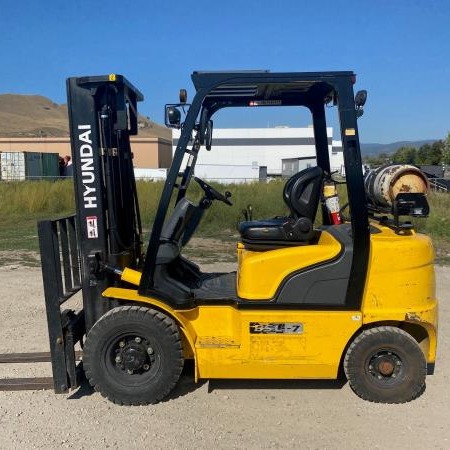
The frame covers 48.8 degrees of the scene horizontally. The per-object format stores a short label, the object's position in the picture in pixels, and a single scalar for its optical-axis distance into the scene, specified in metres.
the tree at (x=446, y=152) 60.25
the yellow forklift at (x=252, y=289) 3.90
